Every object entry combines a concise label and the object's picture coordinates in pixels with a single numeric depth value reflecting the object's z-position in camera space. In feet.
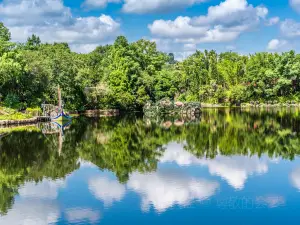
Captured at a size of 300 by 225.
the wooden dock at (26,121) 131.00
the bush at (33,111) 149.79
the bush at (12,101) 147.64
